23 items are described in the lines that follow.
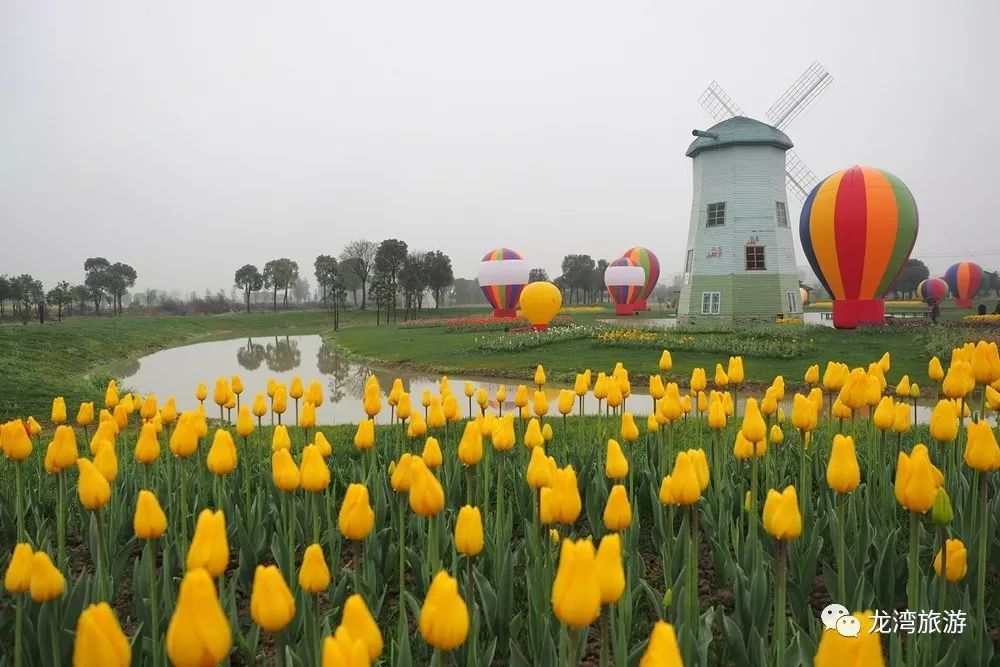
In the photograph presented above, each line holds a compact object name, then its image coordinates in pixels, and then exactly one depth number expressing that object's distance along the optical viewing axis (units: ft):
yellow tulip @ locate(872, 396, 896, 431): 11.02
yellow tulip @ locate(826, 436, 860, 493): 7.66
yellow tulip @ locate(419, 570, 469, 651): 5.03
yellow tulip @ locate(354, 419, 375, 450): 11.50
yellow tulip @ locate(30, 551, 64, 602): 6.24
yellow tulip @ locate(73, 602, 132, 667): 4.11
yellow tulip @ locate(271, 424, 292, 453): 10.42
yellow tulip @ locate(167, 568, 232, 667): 4.25
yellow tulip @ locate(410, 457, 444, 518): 7.34
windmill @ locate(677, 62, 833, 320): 86.89
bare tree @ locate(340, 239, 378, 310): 196.95
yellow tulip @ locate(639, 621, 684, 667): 3.72
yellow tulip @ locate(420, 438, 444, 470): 9.75
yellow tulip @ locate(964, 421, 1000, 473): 7.82
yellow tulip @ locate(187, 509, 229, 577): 5.78
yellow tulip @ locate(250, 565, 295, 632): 5.11
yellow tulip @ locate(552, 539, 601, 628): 4.88
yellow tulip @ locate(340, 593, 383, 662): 4.32
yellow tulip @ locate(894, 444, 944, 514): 6.86
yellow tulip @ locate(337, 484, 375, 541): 7.01
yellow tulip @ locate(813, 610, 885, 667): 3.92
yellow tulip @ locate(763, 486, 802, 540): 6.74
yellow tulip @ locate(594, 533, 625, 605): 5.29
